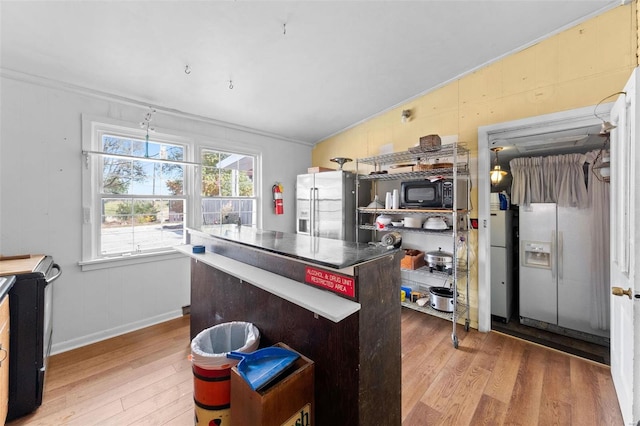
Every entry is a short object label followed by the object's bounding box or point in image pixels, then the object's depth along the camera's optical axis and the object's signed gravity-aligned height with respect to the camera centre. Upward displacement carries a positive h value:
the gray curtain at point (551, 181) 2.77 +0.34
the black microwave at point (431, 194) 2.68 +0.19
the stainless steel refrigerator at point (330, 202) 3.55 +0.14
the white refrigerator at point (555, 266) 2.72 -0.61
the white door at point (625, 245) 1.28 -0.20
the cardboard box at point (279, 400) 1.10 -0.85
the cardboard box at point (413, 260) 2.96 -0.57
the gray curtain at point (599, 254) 2.60 -0.44
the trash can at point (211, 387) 1.37 -0.94
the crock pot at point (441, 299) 2.66 -0.92
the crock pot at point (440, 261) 2.75 -0.54
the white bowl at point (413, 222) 2.97 -0.12
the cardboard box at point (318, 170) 3.84 +0.64
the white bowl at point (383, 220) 3.27 -0.11
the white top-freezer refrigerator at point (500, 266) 3.07 -0.67
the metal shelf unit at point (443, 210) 2.55 +0.02
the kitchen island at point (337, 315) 1.21 -0.56
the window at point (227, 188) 3.41 +0.34
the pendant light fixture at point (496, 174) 3.09 +0.45
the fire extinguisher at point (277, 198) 4.02 +0.22
